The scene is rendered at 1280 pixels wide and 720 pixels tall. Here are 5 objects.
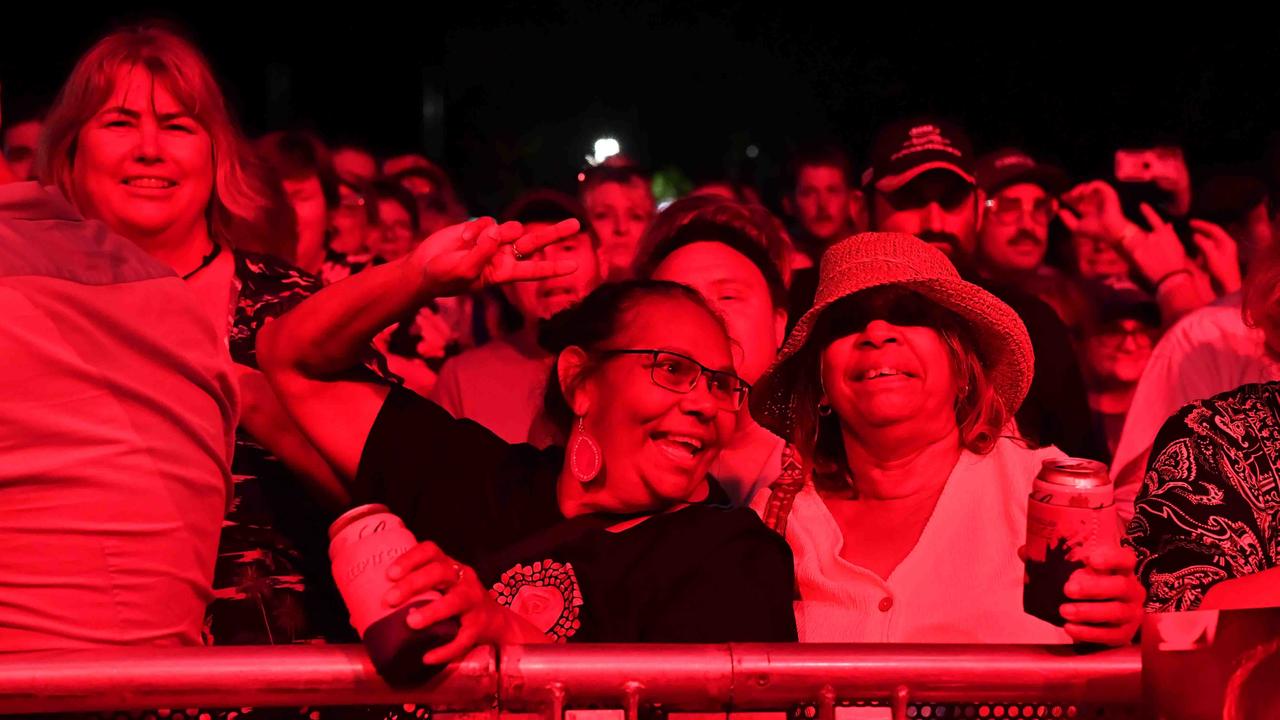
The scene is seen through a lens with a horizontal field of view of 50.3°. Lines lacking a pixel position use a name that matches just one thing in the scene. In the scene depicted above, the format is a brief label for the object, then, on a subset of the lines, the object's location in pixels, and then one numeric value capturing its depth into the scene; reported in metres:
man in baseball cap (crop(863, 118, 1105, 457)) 4.49
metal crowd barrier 1.71
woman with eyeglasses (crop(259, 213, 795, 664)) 2.33
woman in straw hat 2.71
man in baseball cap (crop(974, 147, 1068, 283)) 5.73
